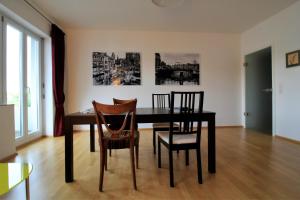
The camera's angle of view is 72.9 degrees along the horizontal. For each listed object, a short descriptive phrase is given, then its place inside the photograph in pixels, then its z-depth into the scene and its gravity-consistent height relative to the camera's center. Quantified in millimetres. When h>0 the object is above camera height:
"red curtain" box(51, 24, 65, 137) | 4449 +552
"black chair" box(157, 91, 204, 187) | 2006 -411
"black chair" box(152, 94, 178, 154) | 2934 -415
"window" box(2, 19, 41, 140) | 3324 +436
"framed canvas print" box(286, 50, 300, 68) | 3607 +706
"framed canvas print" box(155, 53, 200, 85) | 5219 +765
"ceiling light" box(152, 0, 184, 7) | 3180 +1529
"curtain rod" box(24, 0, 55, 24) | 3470 +1671
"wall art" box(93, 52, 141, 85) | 5059 +773
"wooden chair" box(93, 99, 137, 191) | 1860 -285
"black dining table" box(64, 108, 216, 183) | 2057 -231
